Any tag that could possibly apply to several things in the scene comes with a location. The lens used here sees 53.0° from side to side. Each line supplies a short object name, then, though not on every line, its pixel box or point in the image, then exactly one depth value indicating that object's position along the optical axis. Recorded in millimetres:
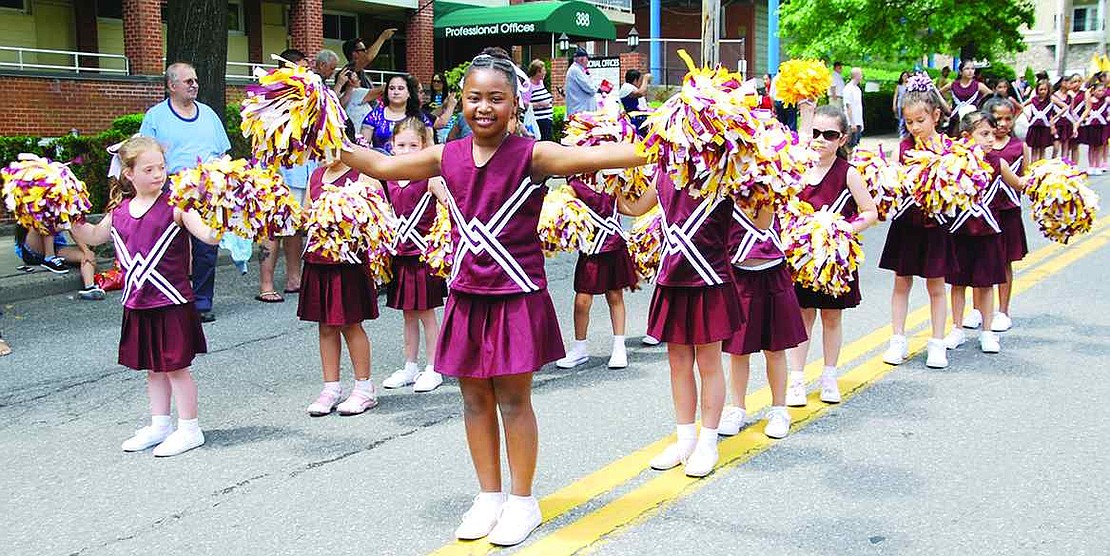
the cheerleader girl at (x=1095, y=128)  18594
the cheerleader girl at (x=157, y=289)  5094
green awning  27062
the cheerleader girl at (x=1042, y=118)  18328
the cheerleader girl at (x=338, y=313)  5629
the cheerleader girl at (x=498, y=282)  3873
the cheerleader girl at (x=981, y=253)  6703
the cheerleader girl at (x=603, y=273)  6598
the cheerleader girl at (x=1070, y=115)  18703
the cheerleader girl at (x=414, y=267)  6145
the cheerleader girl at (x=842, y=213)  5672
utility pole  13742
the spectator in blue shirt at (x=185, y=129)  8289
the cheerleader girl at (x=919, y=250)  6469
